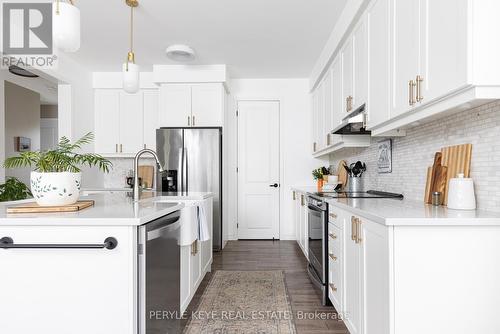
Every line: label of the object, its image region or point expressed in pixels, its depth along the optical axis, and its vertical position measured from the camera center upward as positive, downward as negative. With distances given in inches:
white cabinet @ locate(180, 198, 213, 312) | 85.0 -32.9
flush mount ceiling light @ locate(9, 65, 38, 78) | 157.6 +52.6
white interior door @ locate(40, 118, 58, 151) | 264.1 +29.4
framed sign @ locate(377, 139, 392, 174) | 105.1 +4.0
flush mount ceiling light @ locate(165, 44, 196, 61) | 143.4 +55.7
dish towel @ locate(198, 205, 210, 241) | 97.7 -19.5
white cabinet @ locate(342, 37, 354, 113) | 107.7 +35.8
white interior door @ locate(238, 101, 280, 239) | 195.5 -1.7
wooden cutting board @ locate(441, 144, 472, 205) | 65.3 +1.8
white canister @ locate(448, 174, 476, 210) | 61.8 -5.6
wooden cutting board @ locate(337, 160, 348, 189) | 152.9 -3.0
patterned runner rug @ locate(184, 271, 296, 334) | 83.4 -44.7
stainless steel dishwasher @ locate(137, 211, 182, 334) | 52.9 -21.9
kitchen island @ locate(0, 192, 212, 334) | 49.7 -17.8
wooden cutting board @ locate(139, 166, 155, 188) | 186.2 -4.2
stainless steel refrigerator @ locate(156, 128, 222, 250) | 167.8 +3.0
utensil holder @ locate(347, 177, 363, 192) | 129.1 -7.2
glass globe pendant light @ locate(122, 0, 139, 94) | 105.2 +32.8
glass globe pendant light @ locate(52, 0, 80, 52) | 66.7 +32.0
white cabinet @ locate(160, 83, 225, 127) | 173.3 +37.2
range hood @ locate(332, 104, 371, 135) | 93.5 +14.4
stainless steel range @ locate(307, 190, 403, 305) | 96.5 -22.8
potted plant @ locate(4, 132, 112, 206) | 57.0 -1.3
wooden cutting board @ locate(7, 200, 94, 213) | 53.6 -7.7
